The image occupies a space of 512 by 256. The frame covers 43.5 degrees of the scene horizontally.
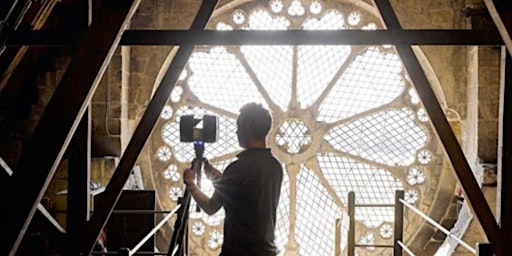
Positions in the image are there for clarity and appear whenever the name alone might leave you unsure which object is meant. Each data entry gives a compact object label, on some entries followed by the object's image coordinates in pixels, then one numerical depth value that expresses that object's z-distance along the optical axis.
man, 2.35
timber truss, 2.58
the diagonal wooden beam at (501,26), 2.68
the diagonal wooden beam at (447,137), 3.00
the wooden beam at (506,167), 2.96
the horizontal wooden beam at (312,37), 3.08
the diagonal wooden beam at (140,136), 3.08
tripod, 2.69
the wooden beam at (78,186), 3.03
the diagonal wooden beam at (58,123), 2.32
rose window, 6.51
